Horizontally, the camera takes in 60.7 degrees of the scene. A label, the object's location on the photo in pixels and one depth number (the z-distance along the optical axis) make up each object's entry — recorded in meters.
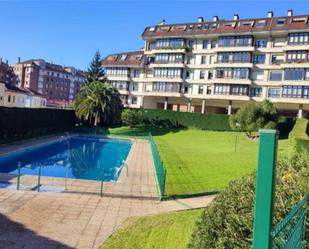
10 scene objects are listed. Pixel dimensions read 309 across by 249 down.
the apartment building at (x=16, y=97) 40.45
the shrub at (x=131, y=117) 37.64
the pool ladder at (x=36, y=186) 10.28
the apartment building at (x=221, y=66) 39.33
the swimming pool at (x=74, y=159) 16.44
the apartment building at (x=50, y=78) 89.72
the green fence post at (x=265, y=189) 1.55
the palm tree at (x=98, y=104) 34.48
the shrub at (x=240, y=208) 2.92
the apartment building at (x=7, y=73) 83.00
